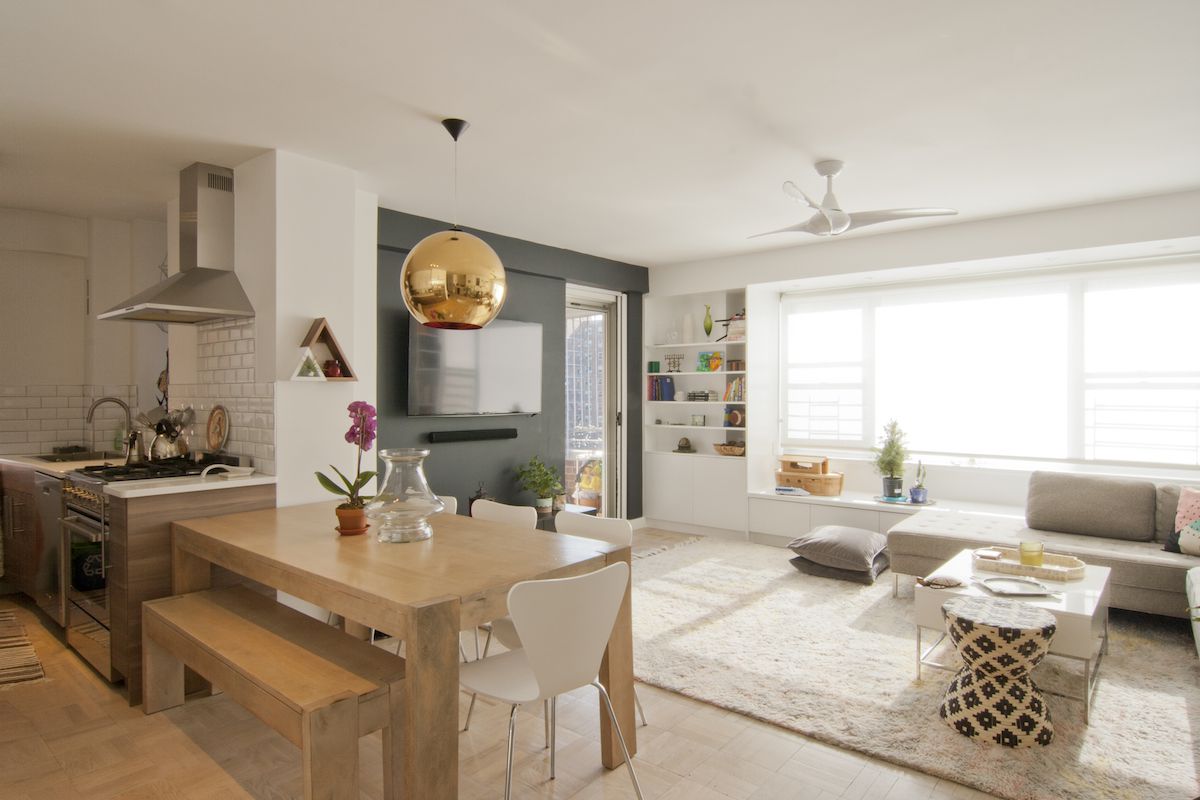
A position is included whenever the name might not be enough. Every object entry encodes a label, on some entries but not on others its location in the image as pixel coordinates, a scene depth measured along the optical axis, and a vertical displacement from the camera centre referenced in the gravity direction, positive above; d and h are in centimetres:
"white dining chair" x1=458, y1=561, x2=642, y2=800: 186 -68
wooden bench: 181 -83
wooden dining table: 178 -55
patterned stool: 255 -107
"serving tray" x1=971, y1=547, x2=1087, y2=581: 334 -84
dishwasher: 357 -83
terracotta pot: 265 -48
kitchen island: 288 -68
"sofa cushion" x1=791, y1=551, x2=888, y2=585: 471 -122
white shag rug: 240 -128
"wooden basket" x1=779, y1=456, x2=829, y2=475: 598 -59
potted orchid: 266 -34
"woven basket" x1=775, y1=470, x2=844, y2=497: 586 -73
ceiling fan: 341 +93
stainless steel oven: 305 -82
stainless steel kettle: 375 -26
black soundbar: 481 -28
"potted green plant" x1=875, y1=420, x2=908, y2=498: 558 -52
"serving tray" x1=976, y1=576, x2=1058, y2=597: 305 -85
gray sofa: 374 -84
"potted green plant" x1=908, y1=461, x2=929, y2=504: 543 -75
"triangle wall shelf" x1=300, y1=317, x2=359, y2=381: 343 +27
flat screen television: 461 +19
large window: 485 +27
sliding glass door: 632 -3
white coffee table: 277 -91
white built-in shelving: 625 -24
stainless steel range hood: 330 +71
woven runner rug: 322 -131
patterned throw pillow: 376 -69
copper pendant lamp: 224 +39
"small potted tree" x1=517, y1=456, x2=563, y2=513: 529 -66
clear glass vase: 250 -38
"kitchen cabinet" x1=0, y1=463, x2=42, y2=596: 391 -79
